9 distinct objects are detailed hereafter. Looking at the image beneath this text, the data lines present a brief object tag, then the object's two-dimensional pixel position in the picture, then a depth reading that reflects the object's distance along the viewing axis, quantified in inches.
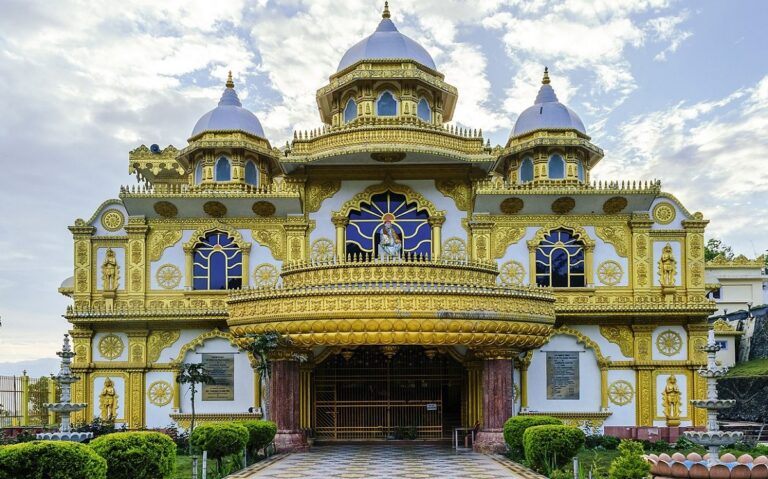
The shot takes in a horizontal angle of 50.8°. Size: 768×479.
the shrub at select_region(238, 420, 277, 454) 751.7
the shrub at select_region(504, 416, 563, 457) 749.9
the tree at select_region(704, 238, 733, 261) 2260.0
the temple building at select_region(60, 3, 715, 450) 997.2
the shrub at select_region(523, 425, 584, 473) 647.1
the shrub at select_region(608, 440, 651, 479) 509.4
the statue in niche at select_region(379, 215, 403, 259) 866.9
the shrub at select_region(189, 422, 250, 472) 662.5
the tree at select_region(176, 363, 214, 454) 846.5
